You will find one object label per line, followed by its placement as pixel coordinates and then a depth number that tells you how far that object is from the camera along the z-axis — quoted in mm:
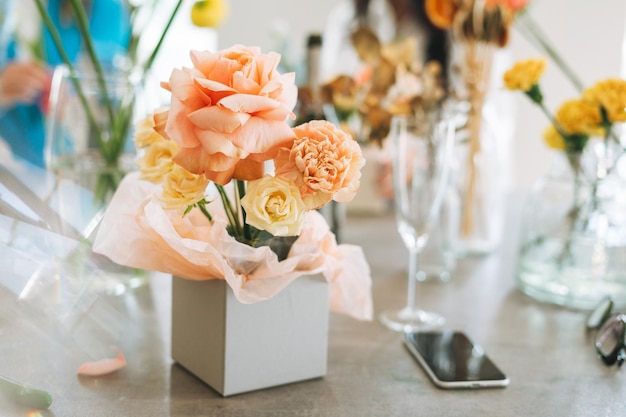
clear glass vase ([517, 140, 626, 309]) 939
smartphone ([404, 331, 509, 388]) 689
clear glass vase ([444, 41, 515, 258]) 1198
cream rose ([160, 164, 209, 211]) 576
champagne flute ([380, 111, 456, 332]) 864
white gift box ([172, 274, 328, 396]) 630
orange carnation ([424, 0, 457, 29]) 1164
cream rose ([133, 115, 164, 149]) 655
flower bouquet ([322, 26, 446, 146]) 1099
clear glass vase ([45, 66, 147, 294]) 895
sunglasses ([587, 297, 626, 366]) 750
